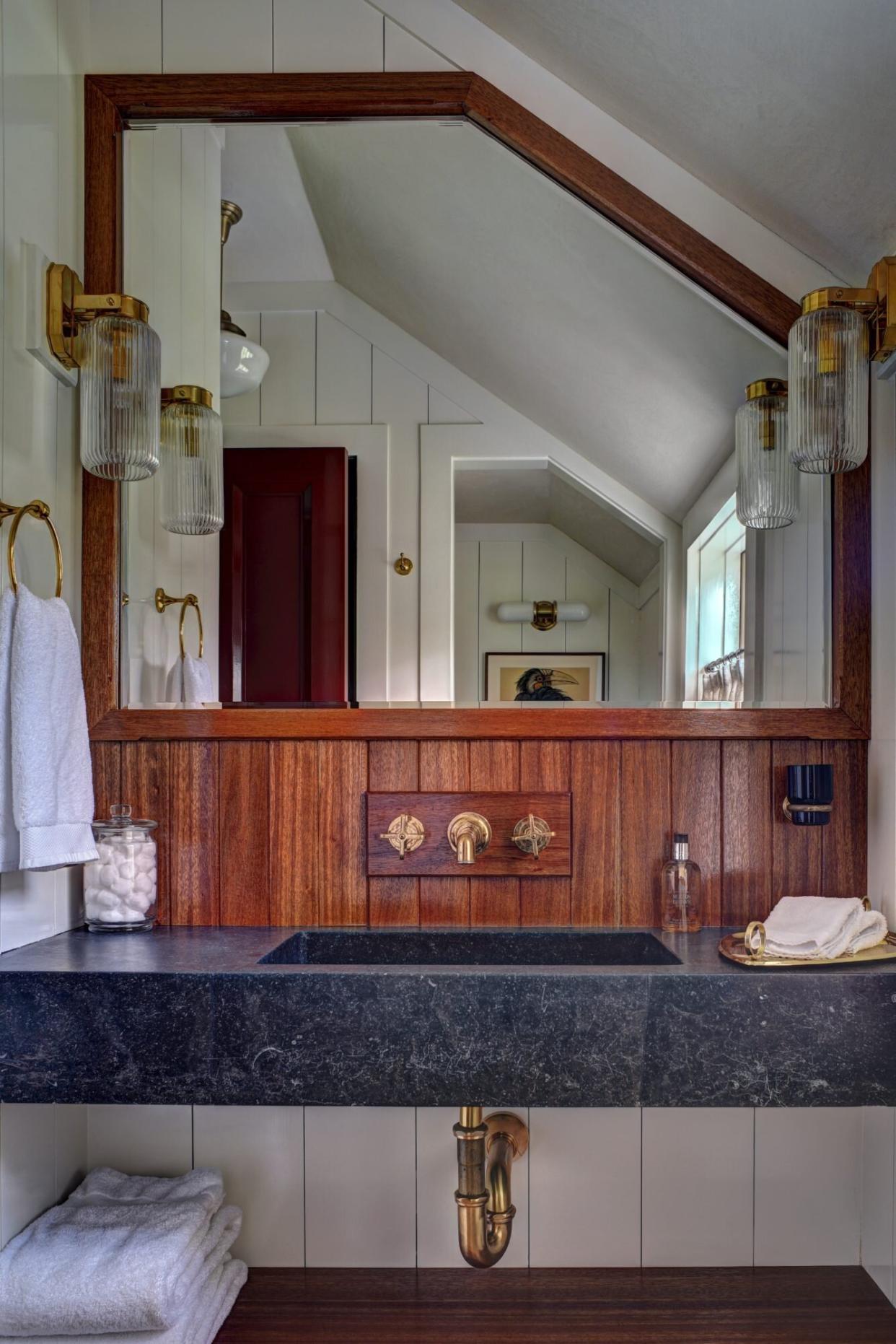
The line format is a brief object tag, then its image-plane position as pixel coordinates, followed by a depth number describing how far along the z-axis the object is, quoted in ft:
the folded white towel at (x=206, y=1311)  3.92
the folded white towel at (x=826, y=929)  4.03
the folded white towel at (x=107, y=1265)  3.87
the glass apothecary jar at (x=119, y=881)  4.73
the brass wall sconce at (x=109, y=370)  4.73
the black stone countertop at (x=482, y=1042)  3.74
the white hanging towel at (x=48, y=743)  3.96
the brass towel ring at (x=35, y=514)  4.02
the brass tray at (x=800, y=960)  3.95
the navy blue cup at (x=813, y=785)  4.69
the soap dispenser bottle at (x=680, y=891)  4.81
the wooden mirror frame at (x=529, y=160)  4.90
